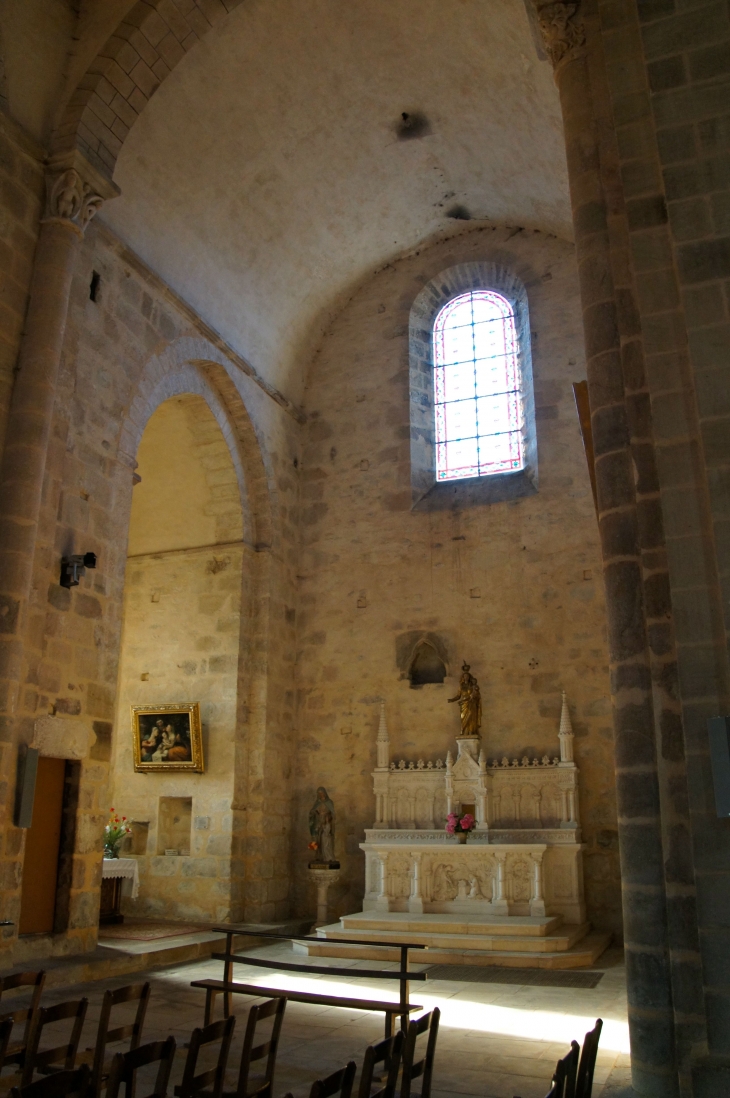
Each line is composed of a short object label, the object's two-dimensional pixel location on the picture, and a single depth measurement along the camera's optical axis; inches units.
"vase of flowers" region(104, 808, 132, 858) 427.2
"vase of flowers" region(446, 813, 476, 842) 426.9
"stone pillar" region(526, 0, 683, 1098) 170.7
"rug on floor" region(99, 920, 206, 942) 379.9
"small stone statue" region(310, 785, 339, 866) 450.9
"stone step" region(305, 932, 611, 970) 342.6
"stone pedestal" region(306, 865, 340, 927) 443.8
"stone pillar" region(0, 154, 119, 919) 289.9
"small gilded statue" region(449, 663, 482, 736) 452.8
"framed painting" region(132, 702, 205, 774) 458.0
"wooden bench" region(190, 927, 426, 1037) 194.9
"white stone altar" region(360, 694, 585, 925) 406.6
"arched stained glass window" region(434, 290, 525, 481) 517.0
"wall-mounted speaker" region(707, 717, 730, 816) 154.4
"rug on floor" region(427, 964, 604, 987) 315.6
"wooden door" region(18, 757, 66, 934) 309.4
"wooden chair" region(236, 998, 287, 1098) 132.8
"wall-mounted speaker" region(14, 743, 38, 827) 292.2
